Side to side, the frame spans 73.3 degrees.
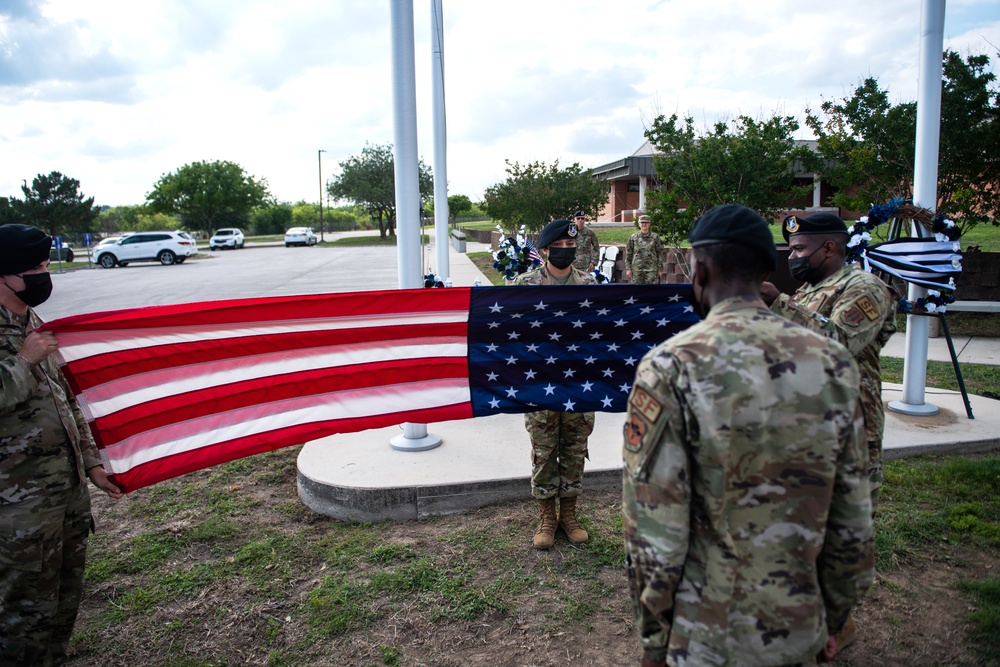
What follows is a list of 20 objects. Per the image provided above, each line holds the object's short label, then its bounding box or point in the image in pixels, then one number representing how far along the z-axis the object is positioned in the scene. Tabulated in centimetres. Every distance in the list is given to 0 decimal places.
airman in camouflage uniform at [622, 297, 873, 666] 162
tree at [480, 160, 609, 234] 2378
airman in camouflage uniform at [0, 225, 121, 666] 259
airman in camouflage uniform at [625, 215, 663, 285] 1178
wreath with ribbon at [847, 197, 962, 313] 541
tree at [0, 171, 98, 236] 4084
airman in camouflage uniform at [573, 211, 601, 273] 1285
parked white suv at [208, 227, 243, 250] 4700
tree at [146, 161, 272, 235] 6000
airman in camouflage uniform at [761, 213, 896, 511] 291
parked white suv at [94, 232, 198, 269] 3234
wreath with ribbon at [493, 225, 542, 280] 536
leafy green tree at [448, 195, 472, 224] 5592
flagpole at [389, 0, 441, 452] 455
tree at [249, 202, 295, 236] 7331
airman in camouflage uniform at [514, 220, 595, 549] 405
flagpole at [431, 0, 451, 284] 795
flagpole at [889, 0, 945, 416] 556
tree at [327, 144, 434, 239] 5438
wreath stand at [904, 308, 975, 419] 574
